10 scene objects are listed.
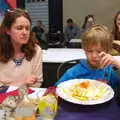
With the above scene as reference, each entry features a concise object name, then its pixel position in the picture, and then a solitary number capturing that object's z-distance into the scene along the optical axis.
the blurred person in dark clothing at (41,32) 3.58
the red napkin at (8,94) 1.48
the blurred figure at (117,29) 3.27
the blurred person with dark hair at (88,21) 3.86
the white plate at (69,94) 1.30
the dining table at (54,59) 2.96
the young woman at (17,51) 1.94
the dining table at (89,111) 1.22
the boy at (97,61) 1.46
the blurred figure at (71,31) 3.98
